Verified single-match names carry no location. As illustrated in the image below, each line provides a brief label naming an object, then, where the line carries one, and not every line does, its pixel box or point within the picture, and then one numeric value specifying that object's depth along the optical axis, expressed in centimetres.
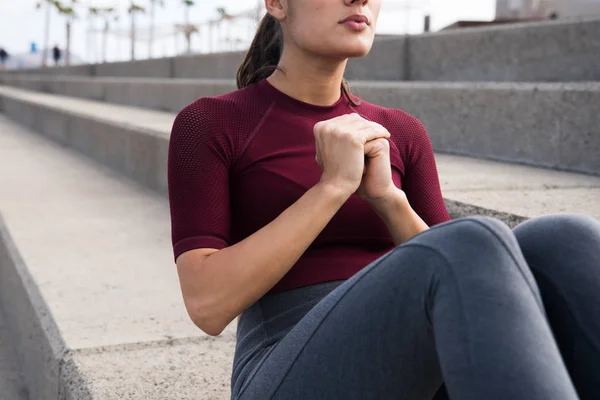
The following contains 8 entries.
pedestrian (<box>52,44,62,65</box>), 3535
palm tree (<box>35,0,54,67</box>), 5503
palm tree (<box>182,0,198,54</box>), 2379
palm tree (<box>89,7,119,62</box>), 5837
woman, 118
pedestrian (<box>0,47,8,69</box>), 4582
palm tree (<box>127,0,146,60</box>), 3138
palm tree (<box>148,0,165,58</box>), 3071
